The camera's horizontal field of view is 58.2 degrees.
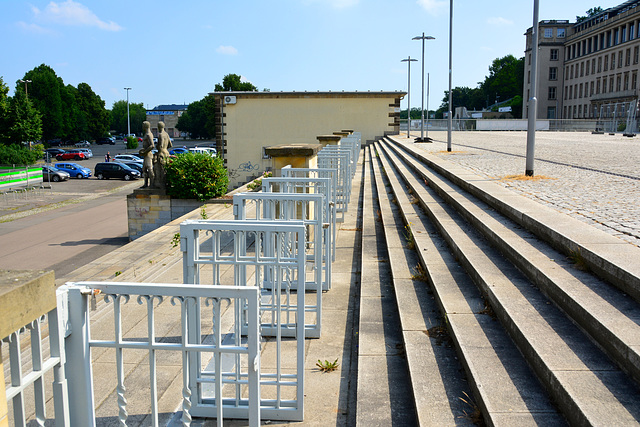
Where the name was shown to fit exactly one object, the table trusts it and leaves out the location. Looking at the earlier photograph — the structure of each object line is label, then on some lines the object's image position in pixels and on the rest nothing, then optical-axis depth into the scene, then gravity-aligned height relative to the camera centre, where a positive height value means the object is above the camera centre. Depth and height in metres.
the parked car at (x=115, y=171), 47.94 -2.73
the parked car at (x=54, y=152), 68.19 -1.60
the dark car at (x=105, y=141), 103.00 -0.51
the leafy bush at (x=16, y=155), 44.38 -1.32
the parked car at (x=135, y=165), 50.51 -2.44
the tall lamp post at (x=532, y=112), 11.19 +0.47
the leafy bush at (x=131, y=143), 78.06 -0.68
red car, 66.31 -1.93
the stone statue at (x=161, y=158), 19.20 -0.67
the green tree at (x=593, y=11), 110.94 +23.94
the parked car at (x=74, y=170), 48.72 -2.67
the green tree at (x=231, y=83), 84.04 +7.95
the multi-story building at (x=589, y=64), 70.67 +9.83
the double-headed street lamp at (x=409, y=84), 41.47 +3.85
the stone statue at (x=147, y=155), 19.67 -0.59
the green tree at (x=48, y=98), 82.19 +5.76
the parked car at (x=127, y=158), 54.59 -1.93
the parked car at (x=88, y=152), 69.25 -1.68
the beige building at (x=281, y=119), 38.97 +1.23
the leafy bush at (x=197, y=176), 18.67 -1.27
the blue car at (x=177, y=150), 58.82 -1.27
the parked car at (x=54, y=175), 46.68 -2.94
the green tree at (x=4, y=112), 49.92 +2.43
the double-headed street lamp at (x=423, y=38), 32.56 +5.56
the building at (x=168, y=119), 157.25 +5.31
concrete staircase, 3.13 -1.33
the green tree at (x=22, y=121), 53.53 +1.68
